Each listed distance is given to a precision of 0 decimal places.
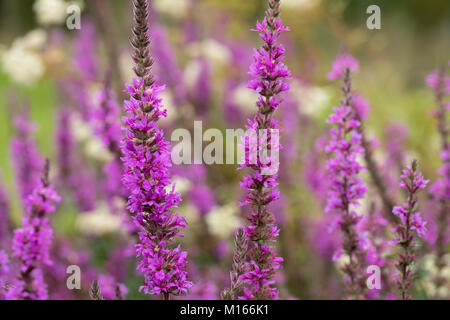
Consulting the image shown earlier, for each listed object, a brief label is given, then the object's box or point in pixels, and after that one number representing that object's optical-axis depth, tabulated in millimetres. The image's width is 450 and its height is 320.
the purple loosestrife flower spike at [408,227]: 1544
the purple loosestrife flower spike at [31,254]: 1717
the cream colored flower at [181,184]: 2855
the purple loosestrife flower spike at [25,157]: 2807
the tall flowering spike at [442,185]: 2209
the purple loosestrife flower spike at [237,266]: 1396
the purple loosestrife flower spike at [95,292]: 1431
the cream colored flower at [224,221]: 2828
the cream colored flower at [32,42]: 3282
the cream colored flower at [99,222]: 2982
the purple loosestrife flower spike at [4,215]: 2723
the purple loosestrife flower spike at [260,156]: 1452
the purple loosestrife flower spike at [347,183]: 1788
